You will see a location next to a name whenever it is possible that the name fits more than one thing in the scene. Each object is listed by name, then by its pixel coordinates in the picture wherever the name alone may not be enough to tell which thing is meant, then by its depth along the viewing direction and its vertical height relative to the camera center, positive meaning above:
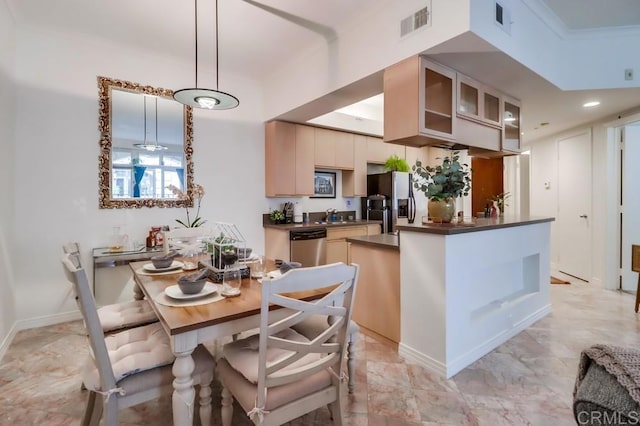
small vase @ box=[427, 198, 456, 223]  2.43 -0.01
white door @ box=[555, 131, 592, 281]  4.54 +0.03
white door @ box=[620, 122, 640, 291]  3.98 +0.14
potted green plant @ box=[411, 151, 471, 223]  2.44 +0.17
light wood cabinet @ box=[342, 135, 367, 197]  4.97 +0.59
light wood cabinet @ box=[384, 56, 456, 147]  2.33 +0.86
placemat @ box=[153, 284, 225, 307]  1.44 -0.44
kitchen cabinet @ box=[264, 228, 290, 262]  3.95 -0.46
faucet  4.94 -0.09
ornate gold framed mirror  3.20 +0.72
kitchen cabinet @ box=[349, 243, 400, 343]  2.53 -0.72
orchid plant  3.58 +0.16
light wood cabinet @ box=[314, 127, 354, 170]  4.50 +0.92
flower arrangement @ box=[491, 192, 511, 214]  3.87 +0.09
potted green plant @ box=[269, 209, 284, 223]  4.30 -0.09
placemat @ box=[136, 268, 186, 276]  2.03 -0.42
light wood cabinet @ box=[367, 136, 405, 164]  5.16 +1.03
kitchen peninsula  2.15 -0.68
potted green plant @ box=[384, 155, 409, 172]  5.09 +0.74
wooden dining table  1.22 -0.48
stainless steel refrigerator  4.86 +0.19
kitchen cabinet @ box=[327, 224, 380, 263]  4.34 -0.48
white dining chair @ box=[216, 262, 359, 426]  1.16 -0.70
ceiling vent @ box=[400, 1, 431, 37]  2.19 +1.41
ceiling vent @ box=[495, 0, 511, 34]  2.21 +1.44
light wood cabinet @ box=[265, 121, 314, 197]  4.07 +0.68
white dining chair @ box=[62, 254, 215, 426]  1.24 -0.72
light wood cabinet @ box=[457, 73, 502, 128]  2.68 +1.02
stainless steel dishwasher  3.97 -0.50
